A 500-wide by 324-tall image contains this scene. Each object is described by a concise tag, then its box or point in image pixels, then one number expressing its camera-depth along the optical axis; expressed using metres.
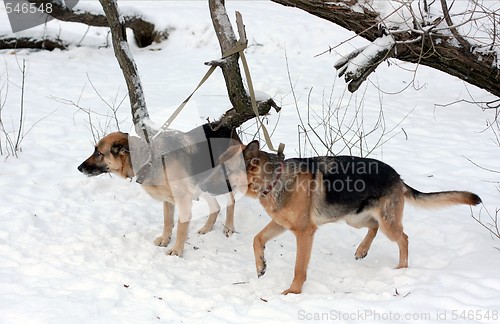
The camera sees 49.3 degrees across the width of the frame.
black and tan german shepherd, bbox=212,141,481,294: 5.23
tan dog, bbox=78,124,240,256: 5.94
